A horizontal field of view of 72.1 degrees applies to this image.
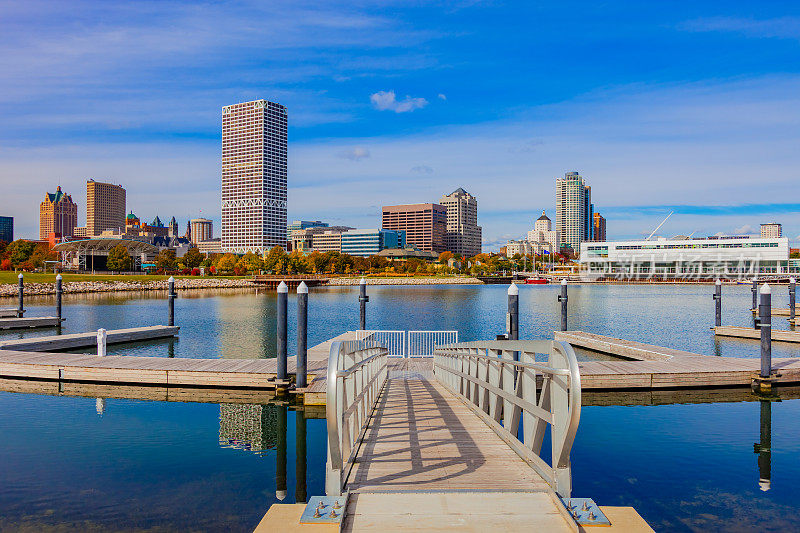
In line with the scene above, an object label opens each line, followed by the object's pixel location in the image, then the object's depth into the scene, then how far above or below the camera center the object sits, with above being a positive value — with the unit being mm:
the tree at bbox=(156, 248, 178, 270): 173250 +803
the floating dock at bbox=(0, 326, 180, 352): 22688 -3591
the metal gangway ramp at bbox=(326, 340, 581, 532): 4453 -2029
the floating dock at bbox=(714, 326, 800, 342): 28017 -3705
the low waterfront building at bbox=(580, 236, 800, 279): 173750 +2193
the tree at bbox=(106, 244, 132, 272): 143250 +1129
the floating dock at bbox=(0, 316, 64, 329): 33906 -3801
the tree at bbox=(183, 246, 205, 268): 172000 +1440
